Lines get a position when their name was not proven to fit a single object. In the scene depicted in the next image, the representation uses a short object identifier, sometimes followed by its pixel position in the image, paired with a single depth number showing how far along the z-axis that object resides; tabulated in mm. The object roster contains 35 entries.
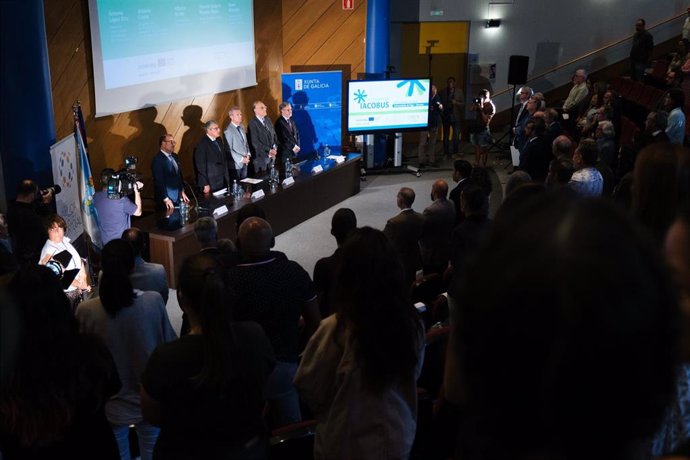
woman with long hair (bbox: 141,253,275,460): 1934
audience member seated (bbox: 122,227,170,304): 3771
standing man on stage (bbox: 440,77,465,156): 11422
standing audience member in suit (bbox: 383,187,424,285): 4832
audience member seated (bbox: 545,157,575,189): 5316
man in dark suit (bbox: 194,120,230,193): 7355
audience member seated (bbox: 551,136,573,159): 6199
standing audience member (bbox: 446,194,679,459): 612
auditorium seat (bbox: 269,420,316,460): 2451
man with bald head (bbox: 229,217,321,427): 3078
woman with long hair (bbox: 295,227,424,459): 2004
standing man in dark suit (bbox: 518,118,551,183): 7277
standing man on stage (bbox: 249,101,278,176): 8445
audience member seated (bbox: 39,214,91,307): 4383
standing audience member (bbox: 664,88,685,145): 7152
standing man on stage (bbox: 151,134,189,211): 6672
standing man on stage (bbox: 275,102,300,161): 8828
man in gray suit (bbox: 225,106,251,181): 7934
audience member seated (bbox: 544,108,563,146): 7316
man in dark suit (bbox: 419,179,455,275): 5156
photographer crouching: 4484
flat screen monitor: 9715
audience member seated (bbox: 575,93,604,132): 9188
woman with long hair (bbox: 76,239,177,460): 2812
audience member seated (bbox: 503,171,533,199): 4859
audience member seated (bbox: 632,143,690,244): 1538
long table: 6234
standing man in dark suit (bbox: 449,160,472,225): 5652
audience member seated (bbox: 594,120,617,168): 6828
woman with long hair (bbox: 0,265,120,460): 1959
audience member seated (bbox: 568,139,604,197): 5234
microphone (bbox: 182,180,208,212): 6836
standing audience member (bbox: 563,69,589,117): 10953
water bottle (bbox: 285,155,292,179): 8281
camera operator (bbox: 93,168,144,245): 5801
